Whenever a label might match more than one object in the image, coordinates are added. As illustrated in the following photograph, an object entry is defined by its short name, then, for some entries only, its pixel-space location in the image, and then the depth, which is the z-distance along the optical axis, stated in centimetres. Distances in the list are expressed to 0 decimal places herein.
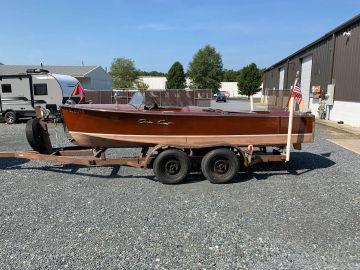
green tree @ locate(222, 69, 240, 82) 10714
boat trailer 622
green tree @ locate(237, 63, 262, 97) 7262
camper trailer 1691
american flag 691
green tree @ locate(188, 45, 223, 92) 8612
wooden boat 640
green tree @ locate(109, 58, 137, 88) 7819
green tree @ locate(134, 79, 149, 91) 7431
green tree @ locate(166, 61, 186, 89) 7938
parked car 4912
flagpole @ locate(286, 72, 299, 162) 659
